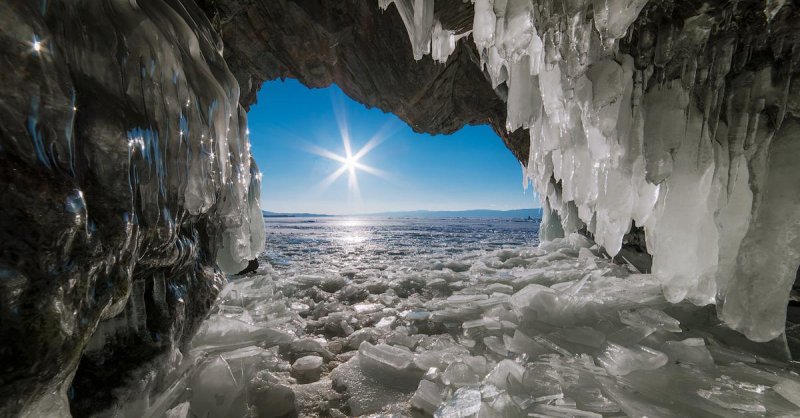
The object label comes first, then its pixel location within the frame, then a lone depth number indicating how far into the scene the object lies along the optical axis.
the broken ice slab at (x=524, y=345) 2.34
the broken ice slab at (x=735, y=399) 1.65
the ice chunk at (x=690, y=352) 2.15
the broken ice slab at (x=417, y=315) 3.30
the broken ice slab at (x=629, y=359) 2.04
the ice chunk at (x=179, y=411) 1.54
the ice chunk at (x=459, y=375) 1.94
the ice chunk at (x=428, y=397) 1.75
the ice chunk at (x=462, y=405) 1.56
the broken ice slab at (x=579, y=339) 2.37
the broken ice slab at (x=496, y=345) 2.40
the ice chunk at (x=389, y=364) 2.11
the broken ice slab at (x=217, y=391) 1.71
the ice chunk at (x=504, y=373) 1.87
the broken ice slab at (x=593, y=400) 1.66
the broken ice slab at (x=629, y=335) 2.39
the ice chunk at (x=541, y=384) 1.74
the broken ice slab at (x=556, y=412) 1.56
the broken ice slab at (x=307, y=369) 2.14
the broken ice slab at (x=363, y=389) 1.82
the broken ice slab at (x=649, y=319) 2.60
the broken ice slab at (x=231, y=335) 2.54
